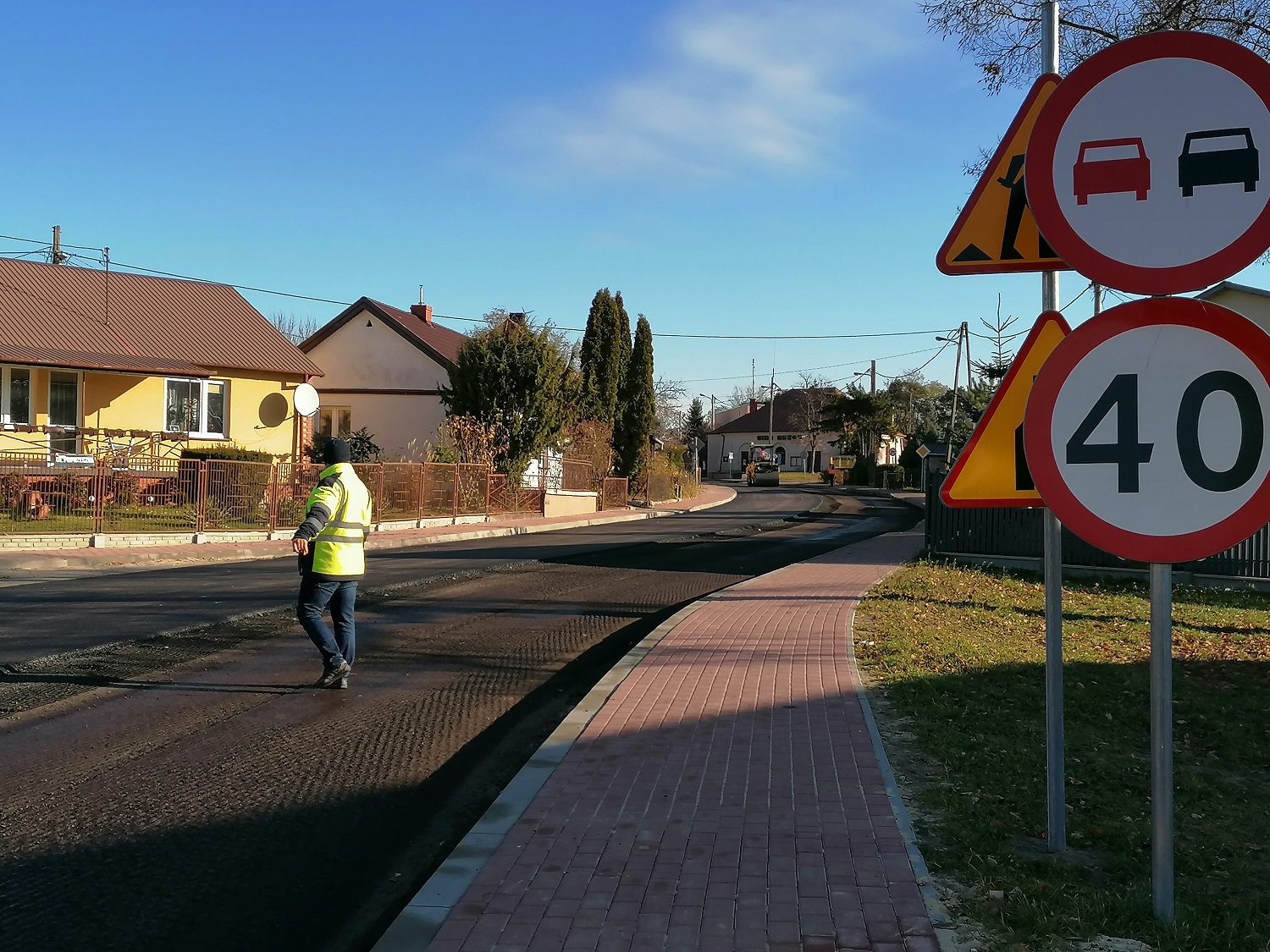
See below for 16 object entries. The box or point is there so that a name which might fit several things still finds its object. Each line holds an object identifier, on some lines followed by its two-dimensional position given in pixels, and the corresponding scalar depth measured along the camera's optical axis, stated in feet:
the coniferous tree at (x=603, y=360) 134.51
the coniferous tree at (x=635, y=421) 142.20
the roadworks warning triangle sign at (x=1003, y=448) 13.39
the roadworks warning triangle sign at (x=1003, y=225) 14.02
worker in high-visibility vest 24.27
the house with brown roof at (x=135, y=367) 80.38
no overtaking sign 10.40
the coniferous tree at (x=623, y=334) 140.15
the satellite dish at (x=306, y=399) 80.30
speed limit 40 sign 10.12
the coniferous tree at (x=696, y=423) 347.97
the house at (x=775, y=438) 337.31
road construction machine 232.12
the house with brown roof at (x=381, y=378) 126.93
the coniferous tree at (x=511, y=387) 100.89
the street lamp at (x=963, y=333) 148.25
